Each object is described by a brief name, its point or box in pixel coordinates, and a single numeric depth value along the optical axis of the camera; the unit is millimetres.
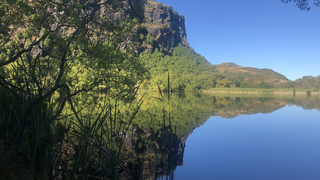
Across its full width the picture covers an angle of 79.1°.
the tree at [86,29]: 4625
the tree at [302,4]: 4961
